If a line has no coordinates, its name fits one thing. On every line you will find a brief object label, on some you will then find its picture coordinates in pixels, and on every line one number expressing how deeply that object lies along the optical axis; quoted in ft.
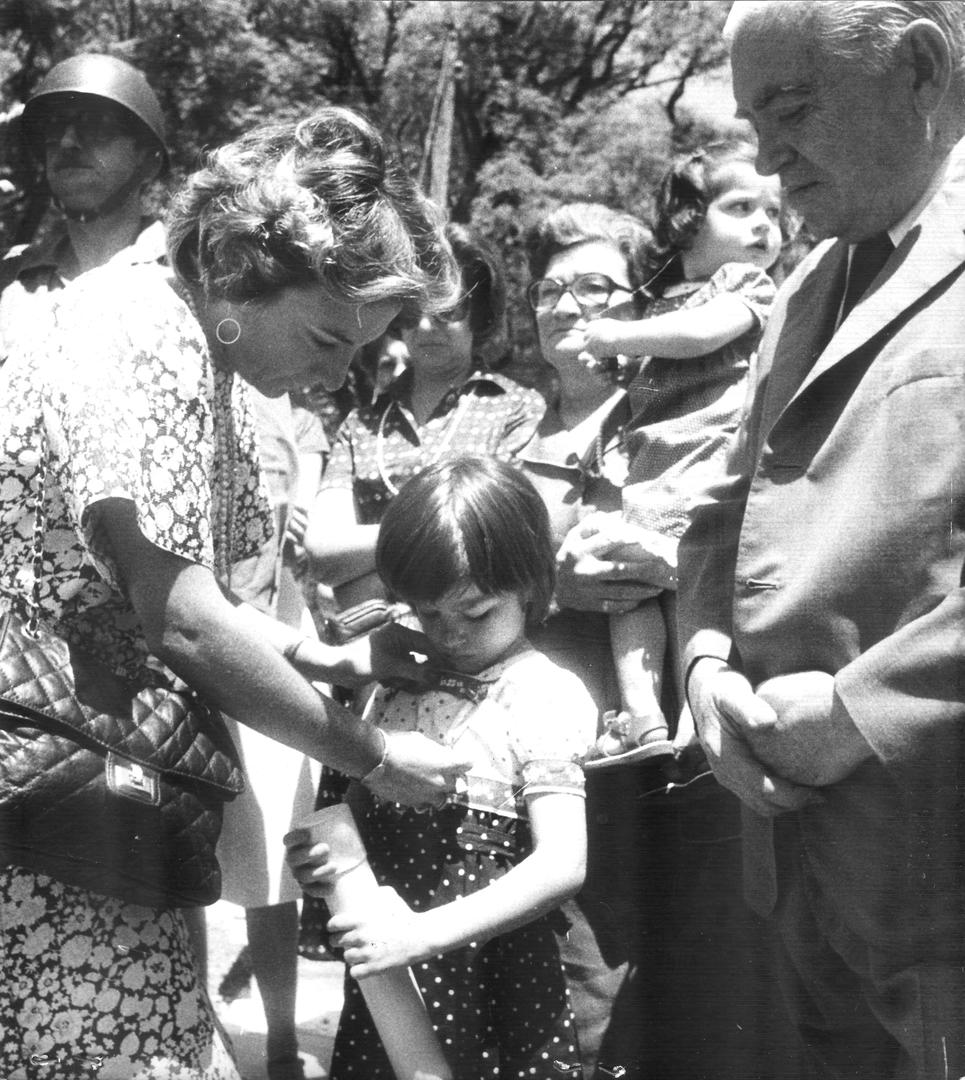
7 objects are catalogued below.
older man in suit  5.72
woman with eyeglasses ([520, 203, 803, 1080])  8.71
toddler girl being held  8.70
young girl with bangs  7.00
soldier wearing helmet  11.31
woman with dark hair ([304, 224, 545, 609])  9.80
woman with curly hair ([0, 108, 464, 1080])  5.76
